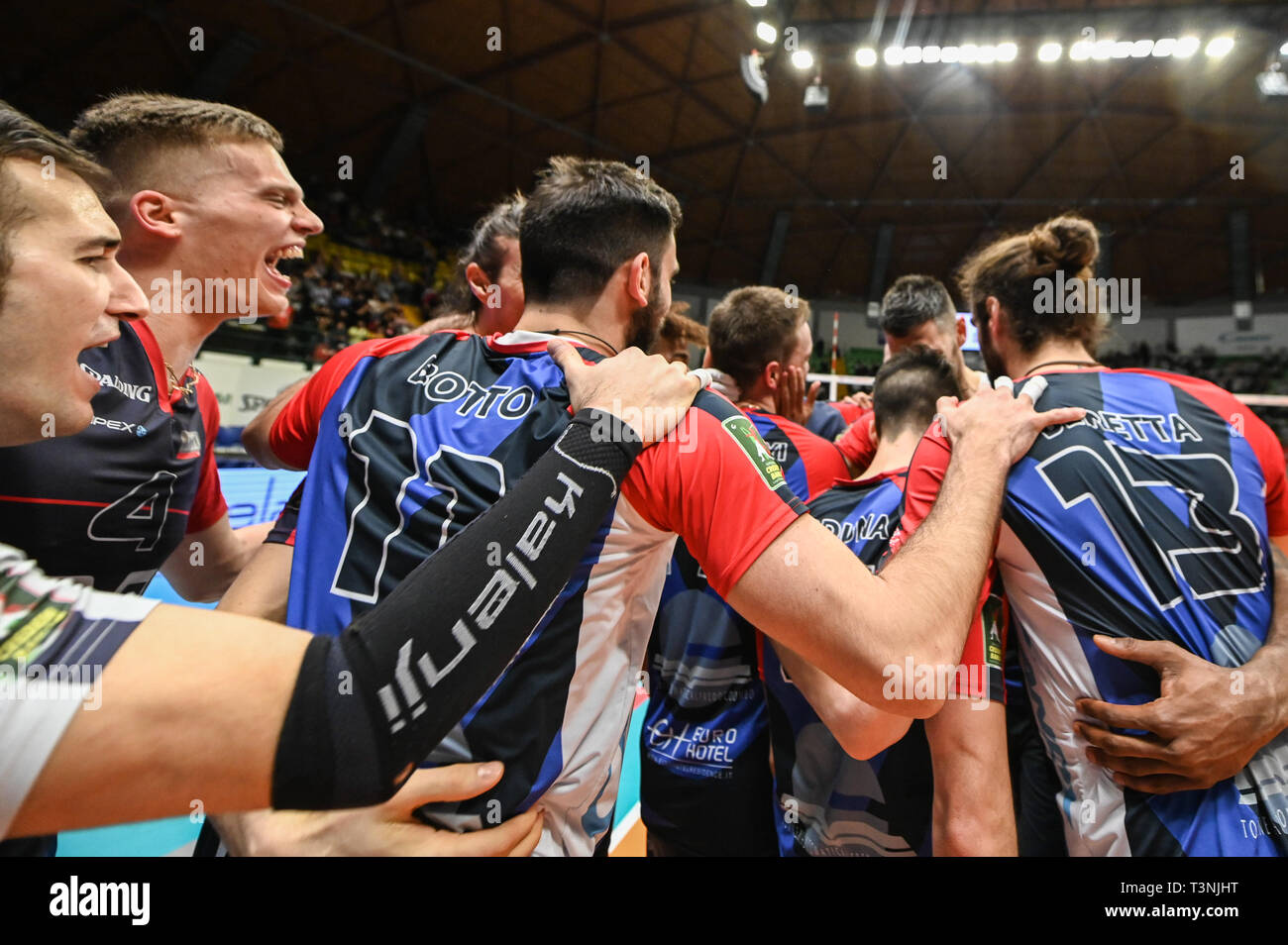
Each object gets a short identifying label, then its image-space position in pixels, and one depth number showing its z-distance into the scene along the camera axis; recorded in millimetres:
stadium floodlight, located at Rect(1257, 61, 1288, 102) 11461
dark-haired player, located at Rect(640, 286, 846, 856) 2340
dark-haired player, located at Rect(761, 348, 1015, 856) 1635
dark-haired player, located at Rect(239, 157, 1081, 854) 1212
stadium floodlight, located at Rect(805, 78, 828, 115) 13016
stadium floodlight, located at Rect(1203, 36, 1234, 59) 11867
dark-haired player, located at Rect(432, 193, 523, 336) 2797
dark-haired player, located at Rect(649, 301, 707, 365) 3449
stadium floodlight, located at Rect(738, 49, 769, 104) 11336
